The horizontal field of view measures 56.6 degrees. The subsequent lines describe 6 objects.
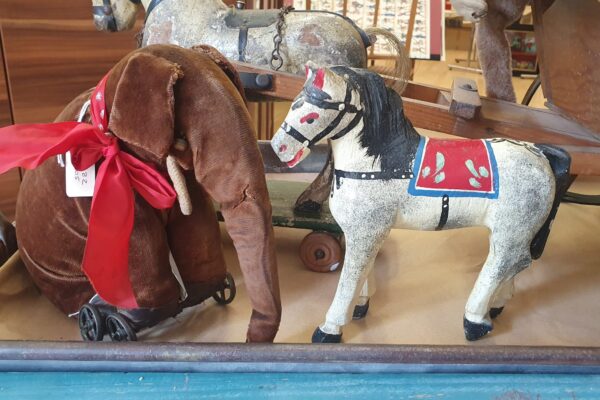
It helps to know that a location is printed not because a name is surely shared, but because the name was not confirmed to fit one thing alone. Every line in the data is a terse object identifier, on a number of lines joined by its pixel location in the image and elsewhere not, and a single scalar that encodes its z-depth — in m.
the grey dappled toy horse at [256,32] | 1.08
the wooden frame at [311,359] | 0.61
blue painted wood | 0.60
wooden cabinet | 1.20
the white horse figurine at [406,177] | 0.75
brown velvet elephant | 0.66
